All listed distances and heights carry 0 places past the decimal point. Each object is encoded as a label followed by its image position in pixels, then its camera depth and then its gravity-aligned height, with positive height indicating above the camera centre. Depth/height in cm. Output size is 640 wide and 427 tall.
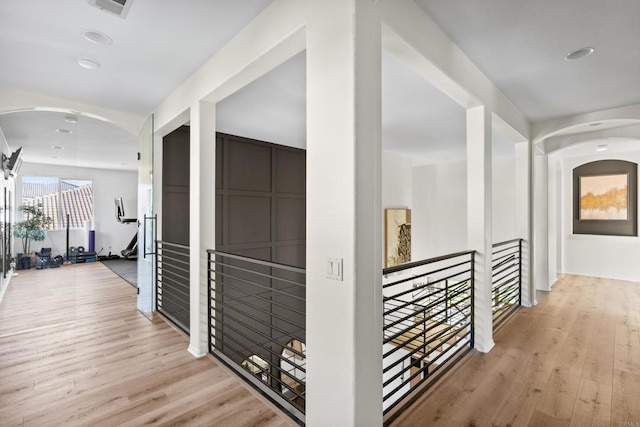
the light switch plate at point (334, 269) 144 -27
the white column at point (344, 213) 140 +0
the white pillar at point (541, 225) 470 -22
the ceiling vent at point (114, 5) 174 +119
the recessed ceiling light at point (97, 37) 208 +122
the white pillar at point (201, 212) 259 +1
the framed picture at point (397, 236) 649 -52
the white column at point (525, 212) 397 -1
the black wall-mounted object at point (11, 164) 346 +58
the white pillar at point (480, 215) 273 -3
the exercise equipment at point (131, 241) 589 -57
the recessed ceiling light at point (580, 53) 226 +119
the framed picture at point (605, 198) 578 +26
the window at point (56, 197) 328 +19
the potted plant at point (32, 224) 331 -11
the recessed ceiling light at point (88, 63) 243 +121
